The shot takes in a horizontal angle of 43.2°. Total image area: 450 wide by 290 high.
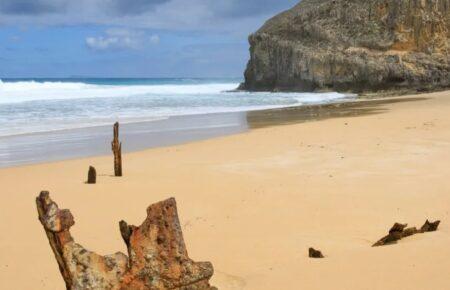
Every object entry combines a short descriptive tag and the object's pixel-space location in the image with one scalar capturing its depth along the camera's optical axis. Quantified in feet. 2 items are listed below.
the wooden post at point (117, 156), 29.53
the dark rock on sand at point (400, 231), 16.65
